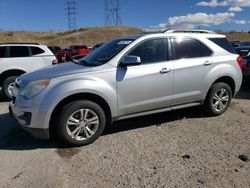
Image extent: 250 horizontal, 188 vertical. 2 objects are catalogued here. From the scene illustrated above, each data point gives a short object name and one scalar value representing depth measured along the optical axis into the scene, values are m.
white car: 5.75
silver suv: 3.05
